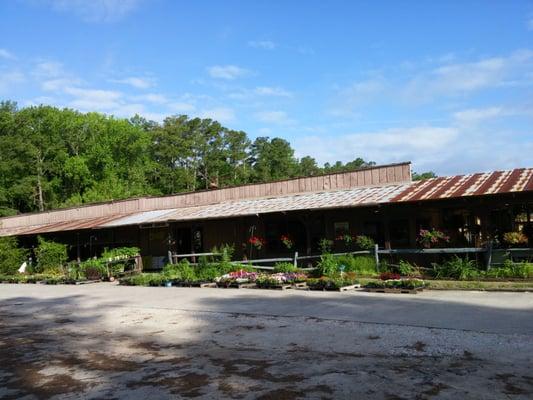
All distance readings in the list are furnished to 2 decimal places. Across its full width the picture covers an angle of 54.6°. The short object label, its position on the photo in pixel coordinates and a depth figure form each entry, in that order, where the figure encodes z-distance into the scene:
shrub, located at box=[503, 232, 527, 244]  15.88
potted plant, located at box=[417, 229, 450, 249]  16.61
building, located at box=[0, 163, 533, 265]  17.30
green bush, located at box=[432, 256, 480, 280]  14.96
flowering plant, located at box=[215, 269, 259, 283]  17.44
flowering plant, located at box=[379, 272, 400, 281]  15.16
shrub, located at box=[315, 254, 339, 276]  17.09
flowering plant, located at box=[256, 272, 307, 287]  16.02
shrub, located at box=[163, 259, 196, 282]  19.11
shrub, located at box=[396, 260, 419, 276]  16.12
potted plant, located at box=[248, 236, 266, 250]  21.16
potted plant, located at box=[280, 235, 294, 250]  20.31
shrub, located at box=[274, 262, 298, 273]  18.19
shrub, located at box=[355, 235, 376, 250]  18.25
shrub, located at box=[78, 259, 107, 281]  23.12
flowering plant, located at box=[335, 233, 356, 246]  18.61
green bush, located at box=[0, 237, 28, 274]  29.19
